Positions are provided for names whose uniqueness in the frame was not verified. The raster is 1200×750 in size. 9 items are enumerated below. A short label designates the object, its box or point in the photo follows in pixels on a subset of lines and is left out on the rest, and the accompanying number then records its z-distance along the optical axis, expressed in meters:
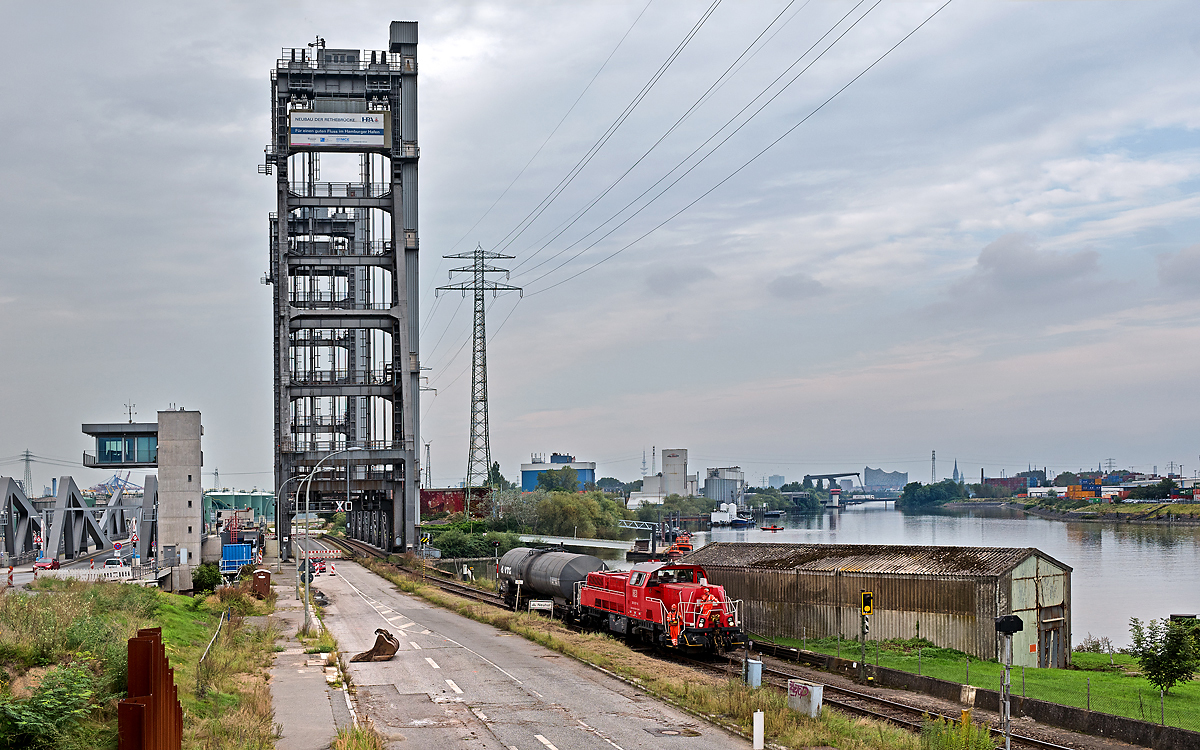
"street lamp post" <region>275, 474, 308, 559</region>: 78.69
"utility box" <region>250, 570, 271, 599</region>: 53.84
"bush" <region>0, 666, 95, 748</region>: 13.89
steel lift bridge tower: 81.12
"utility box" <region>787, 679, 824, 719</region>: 22.94
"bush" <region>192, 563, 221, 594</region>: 53.31
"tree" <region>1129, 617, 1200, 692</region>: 26.58
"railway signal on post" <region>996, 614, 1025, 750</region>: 18.95
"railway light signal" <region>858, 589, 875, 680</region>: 29.34
